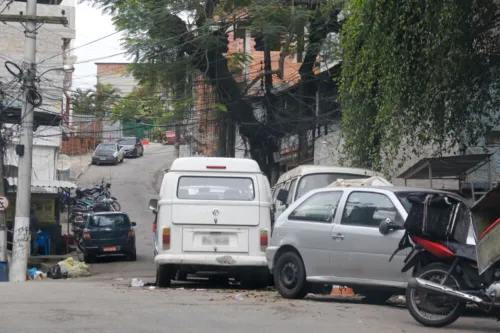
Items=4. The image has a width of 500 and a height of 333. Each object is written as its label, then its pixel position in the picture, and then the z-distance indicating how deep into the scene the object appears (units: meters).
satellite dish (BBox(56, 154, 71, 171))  43.09
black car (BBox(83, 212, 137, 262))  28.84
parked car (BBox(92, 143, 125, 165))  60.53
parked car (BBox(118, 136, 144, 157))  65.66
